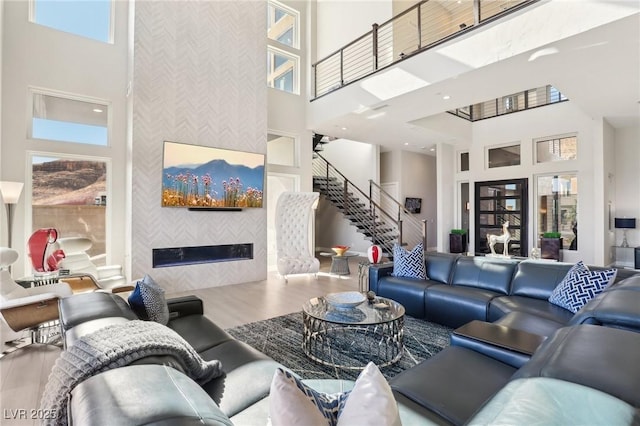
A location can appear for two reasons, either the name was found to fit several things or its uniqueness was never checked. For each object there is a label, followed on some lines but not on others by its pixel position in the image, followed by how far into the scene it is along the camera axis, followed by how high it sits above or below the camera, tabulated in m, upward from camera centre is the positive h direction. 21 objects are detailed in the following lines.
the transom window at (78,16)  4.78 +3.19
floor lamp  3.60 +0.28
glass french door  8.23 +0.10
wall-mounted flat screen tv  5.19 +0.69
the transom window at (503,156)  8.41 +1.64
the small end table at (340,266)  6.55 -1.06
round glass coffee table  2.66 -1.15
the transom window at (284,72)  7.46 +3.49
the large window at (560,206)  7.46 +0.23
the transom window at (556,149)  7.50 +1.65
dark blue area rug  2.59 -1.27
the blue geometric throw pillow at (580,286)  2.68 -0.62
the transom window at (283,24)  7.34 +4.62
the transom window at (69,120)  4.73 +1.53
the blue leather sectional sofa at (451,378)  0.82 -0.54
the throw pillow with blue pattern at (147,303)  2.22 -0.63
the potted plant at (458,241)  8.95 -0.73
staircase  9.10 +0.24
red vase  4.57 -0.58
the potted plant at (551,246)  7.37 -0.72
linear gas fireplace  5.20 -0.69
